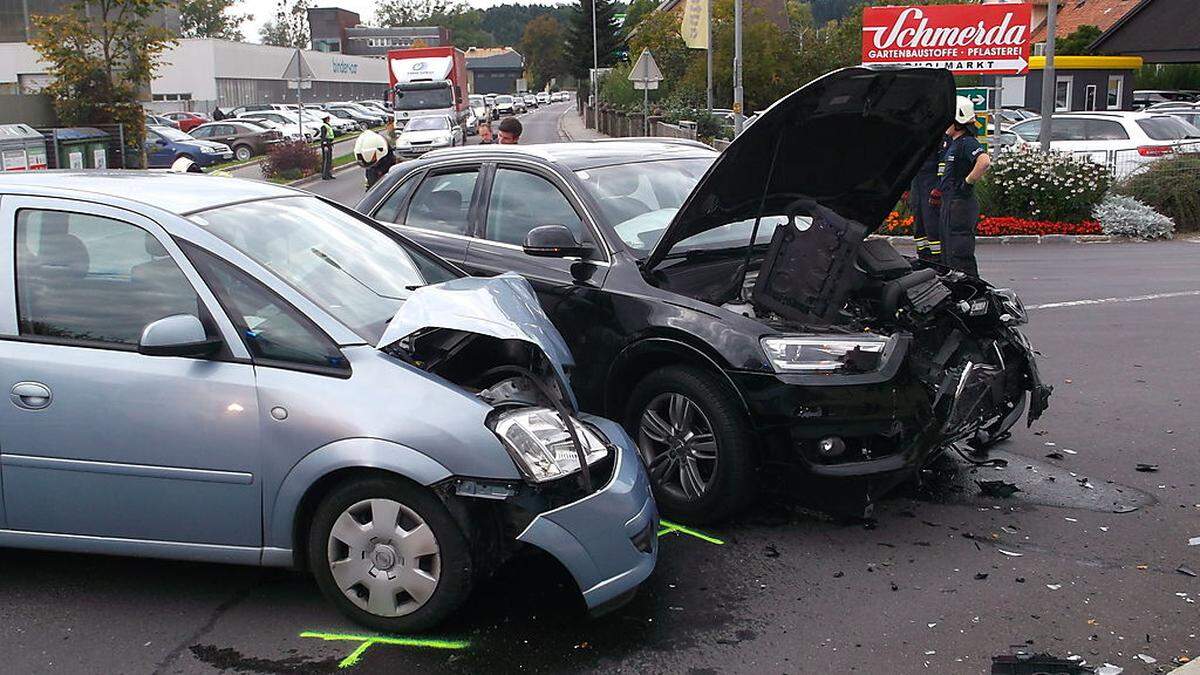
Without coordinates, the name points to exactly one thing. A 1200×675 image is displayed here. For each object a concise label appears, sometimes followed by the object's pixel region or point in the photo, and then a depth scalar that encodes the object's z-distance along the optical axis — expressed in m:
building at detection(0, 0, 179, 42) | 61.75
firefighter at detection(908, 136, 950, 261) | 11.61
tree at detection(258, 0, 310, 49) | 143.50
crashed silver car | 4.02
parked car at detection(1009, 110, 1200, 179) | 19.36
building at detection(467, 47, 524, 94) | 128.88
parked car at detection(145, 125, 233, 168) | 34.44
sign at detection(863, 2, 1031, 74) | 20.05
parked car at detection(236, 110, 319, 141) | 44.53
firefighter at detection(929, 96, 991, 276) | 10.09
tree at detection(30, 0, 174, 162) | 28.45
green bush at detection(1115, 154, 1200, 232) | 18.06
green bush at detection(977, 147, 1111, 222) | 17.75
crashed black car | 5.04
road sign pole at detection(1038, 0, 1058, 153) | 19.75
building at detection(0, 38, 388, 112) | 61.69
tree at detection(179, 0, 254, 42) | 122.56
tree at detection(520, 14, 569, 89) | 146.12
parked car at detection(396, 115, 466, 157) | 35.47
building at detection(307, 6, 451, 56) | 129.62
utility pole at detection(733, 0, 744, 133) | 24.73
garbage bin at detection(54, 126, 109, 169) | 23.69
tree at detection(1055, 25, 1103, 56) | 51.09
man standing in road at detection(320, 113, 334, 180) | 30.06
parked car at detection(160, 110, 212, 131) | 49.48
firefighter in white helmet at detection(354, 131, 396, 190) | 13.18
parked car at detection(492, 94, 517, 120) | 67.97
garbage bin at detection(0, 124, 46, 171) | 20.64
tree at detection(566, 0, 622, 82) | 79.12
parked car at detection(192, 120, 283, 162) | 41.03
